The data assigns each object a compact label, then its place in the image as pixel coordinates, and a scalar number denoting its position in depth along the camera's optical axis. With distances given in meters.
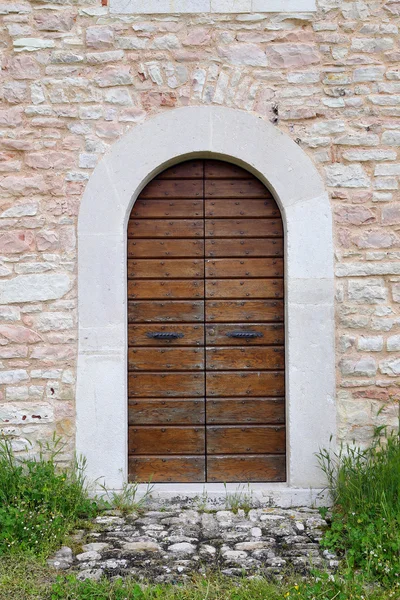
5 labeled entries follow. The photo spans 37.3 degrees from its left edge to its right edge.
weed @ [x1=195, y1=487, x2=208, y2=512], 3.72
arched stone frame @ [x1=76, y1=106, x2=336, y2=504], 3.79
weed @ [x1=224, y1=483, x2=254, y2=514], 3.73
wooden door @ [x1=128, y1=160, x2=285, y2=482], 3.96
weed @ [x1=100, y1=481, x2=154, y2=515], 3.71
